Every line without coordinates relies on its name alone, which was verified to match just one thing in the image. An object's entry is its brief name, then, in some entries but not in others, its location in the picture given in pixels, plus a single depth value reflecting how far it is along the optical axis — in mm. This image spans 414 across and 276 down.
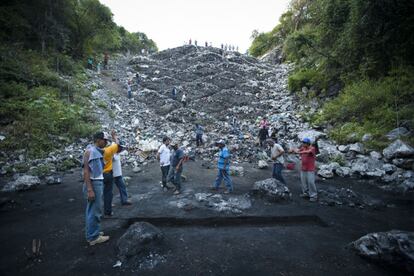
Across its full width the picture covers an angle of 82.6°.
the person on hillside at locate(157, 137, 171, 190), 7398
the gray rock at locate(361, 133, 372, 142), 10452
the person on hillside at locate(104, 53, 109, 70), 26203
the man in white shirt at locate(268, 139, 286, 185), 7207
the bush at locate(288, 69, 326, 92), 16906
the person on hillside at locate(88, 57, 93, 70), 23575
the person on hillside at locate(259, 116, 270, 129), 13155
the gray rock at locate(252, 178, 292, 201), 6562
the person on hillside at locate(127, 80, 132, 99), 20362
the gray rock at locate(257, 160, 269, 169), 10438
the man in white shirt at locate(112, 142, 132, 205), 5887
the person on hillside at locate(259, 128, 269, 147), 13180
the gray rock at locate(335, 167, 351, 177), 8992
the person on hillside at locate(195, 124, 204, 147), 13202
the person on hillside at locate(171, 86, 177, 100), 20948
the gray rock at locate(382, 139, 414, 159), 8530
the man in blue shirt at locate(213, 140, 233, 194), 7102
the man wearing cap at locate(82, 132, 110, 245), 4136
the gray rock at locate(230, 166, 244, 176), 9375
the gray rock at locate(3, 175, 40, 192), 7410
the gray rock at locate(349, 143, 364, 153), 10167
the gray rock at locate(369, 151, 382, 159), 9360
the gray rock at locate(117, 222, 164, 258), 4012
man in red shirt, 6538
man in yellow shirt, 5336
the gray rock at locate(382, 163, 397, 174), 8500
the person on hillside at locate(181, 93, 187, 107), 20062
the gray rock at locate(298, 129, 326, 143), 12344
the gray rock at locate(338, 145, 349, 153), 10665
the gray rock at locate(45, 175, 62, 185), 8182
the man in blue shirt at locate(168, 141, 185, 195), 7316
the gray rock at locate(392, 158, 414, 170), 8301
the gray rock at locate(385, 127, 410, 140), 9741
